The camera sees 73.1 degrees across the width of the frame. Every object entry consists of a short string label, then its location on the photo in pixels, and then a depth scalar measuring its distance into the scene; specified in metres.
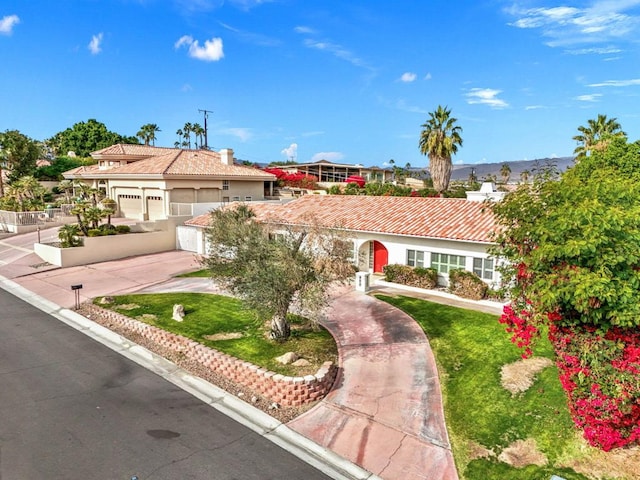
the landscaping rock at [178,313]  17.58
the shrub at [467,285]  19.83
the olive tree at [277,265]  13.69
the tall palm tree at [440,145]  51.56
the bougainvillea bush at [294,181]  60.42
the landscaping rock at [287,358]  13.26
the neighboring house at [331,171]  79.00
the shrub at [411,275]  21.73
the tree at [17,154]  49.47
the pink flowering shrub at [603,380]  8.34
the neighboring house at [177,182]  38.00
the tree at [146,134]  91.62
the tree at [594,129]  43.69
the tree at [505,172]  109.88
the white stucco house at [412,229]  20.80
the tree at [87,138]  82.04
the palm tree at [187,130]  106.56
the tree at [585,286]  7.79
